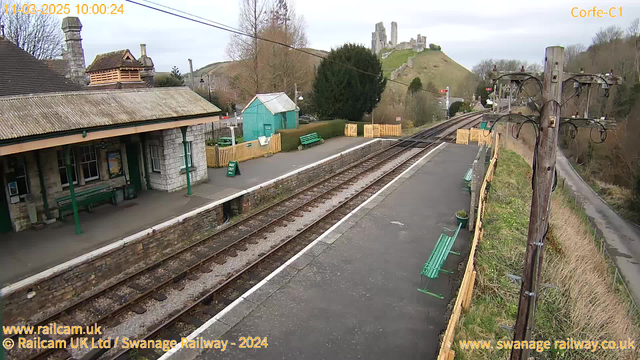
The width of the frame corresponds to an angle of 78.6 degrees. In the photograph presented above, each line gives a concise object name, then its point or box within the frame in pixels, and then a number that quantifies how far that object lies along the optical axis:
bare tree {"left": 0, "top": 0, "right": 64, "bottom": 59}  28.25
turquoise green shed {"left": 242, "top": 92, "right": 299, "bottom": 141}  25.08
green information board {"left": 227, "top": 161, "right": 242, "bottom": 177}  17.23
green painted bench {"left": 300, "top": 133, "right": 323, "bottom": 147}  24.92
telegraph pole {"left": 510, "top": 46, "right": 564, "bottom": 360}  4.36
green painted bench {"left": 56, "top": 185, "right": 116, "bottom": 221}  11.70
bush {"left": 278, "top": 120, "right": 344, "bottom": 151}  23.79
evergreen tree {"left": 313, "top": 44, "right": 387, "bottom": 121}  31.62
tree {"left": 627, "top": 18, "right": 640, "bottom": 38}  52.28
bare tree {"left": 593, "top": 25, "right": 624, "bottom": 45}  60.97
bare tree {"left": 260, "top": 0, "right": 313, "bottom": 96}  35.91
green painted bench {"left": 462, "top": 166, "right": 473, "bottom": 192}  15.67
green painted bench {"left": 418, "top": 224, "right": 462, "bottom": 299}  8.02
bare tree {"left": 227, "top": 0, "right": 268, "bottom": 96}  35.59
